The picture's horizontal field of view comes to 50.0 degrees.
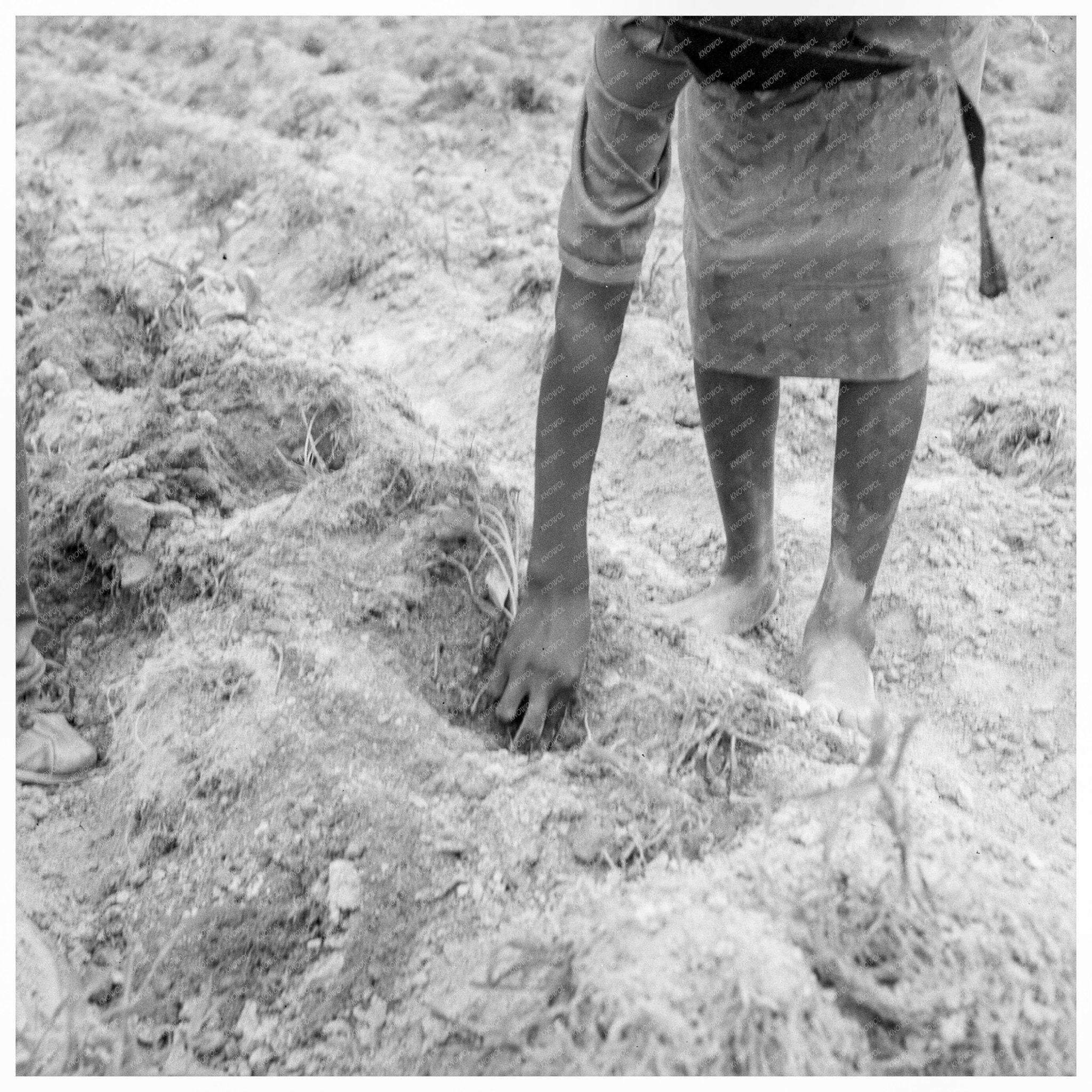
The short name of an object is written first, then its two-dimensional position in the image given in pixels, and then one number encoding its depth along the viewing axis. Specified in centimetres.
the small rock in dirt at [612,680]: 207
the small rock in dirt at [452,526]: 231
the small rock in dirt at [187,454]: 252
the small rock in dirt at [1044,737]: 213
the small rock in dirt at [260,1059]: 158
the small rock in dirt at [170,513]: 238
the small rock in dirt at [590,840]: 169
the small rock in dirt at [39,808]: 203
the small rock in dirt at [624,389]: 309
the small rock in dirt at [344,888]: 169
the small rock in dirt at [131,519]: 236
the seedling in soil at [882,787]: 142
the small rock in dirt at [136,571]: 233
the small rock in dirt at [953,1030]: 133
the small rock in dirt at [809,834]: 157
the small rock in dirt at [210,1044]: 159
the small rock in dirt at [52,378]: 295
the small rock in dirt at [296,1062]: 156
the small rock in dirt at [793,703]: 195
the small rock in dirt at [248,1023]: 161
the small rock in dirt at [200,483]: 248
